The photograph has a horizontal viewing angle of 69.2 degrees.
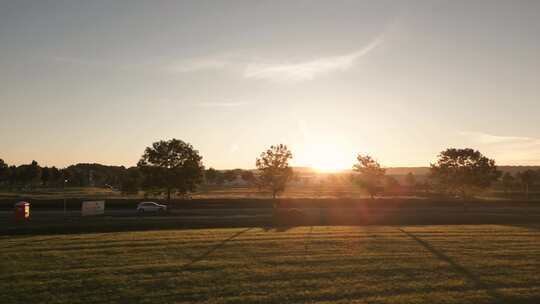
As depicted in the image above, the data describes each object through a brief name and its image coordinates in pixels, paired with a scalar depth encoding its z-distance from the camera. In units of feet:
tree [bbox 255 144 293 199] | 160.56
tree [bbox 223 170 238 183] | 553.93
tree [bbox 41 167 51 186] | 425.28
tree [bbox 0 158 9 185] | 357.82
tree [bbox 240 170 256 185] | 527.23
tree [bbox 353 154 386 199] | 210.96
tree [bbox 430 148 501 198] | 221.66
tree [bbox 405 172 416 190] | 467.52
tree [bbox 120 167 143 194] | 207.07
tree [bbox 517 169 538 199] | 315.99
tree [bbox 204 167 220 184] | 512.63
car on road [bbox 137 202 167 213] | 150.61
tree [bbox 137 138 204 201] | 177.17
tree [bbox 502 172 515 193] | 326.24
